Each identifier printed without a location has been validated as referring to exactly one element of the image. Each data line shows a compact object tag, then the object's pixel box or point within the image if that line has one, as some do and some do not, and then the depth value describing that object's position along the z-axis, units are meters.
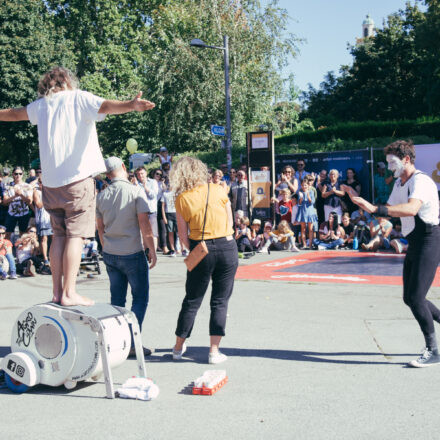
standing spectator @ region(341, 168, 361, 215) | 15.34
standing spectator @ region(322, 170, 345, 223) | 15.29
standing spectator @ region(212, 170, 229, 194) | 14.41
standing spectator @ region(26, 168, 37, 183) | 15.60
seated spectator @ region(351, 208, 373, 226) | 14.92
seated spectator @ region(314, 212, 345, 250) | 15.09
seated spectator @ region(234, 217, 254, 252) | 14.47
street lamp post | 20.02
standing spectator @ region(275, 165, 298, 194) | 16.20
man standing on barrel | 4.73
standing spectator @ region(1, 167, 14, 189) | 13.99
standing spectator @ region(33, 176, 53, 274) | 12.34
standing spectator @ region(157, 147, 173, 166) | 17.97
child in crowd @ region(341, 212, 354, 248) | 15.06
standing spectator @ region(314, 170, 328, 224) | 15.70
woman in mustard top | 5.34
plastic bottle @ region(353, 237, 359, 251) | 14.84
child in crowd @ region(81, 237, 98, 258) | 12.17
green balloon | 22.45
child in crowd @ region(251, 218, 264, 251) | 15.26
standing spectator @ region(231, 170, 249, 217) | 16.22
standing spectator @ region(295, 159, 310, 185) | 16.17
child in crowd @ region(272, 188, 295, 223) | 16.08
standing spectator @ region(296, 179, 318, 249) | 15.36
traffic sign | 19.77
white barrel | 4.46
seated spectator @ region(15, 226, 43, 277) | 12.12
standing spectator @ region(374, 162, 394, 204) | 15.26
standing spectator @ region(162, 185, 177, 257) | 15.05
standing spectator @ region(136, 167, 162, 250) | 14.01
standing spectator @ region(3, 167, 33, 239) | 13.27
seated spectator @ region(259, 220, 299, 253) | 15.31
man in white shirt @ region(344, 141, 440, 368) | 5.15
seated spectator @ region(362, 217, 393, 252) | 14.38
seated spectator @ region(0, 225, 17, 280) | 11.59
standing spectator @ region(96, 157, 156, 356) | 5.57
